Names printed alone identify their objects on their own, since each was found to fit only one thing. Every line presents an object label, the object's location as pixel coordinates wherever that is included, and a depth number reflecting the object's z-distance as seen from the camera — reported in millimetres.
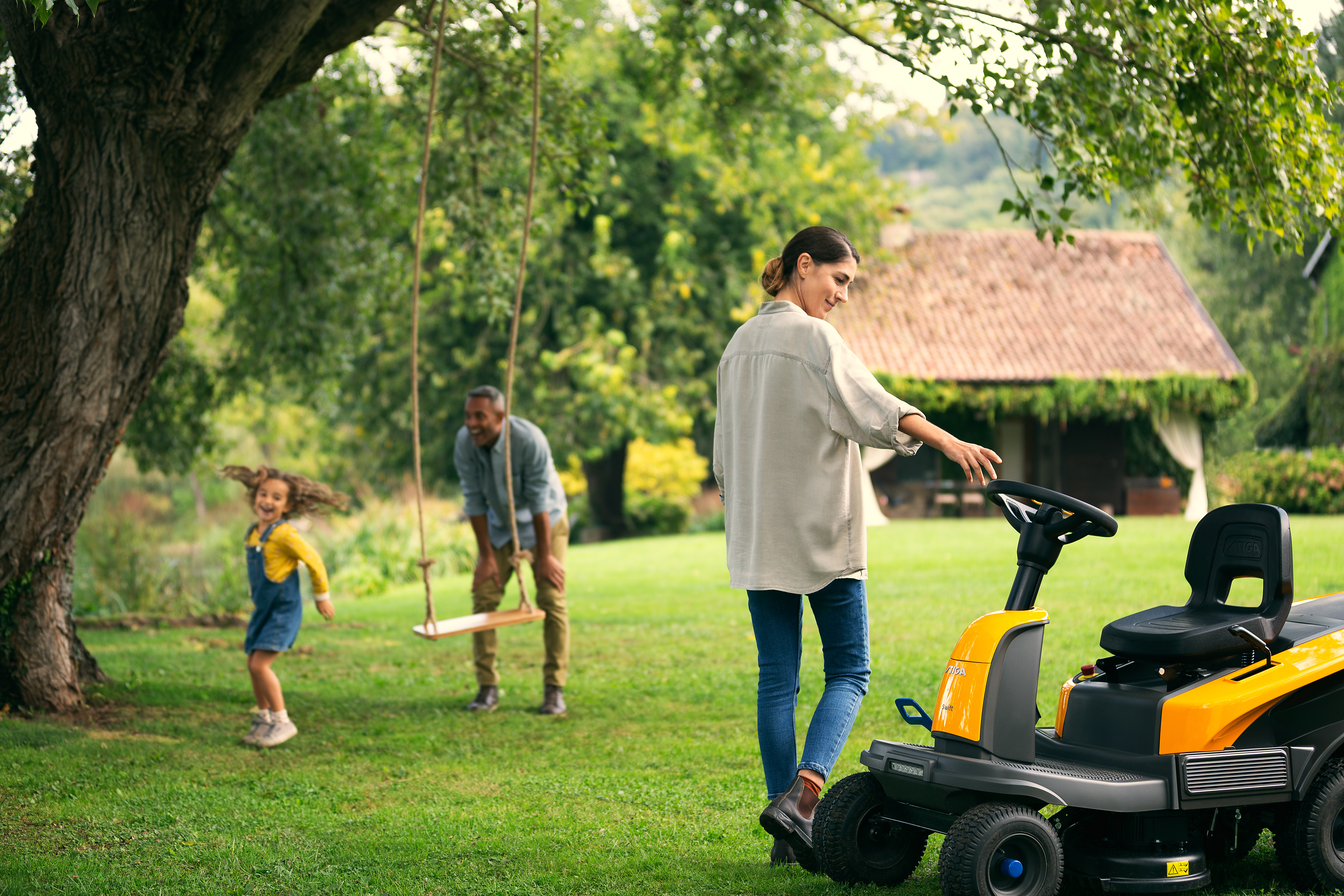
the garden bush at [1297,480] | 21781
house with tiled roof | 23062
